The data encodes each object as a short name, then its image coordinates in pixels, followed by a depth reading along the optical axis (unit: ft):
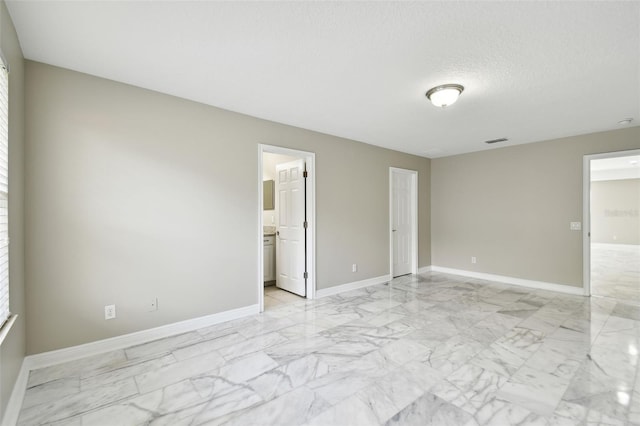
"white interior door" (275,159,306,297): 14.55
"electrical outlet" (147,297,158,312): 9.53
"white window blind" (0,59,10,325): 5.53
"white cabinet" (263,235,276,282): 16.96
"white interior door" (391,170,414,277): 18.86
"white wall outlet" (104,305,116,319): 8.78
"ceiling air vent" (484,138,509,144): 15.98
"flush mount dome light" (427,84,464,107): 9.18
